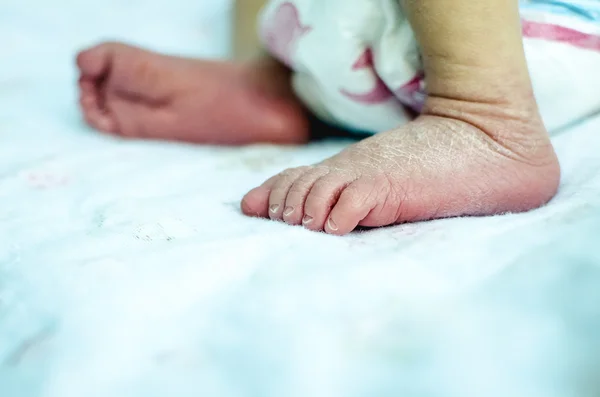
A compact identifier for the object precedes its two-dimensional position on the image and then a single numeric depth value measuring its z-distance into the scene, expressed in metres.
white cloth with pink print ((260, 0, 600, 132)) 0.35
